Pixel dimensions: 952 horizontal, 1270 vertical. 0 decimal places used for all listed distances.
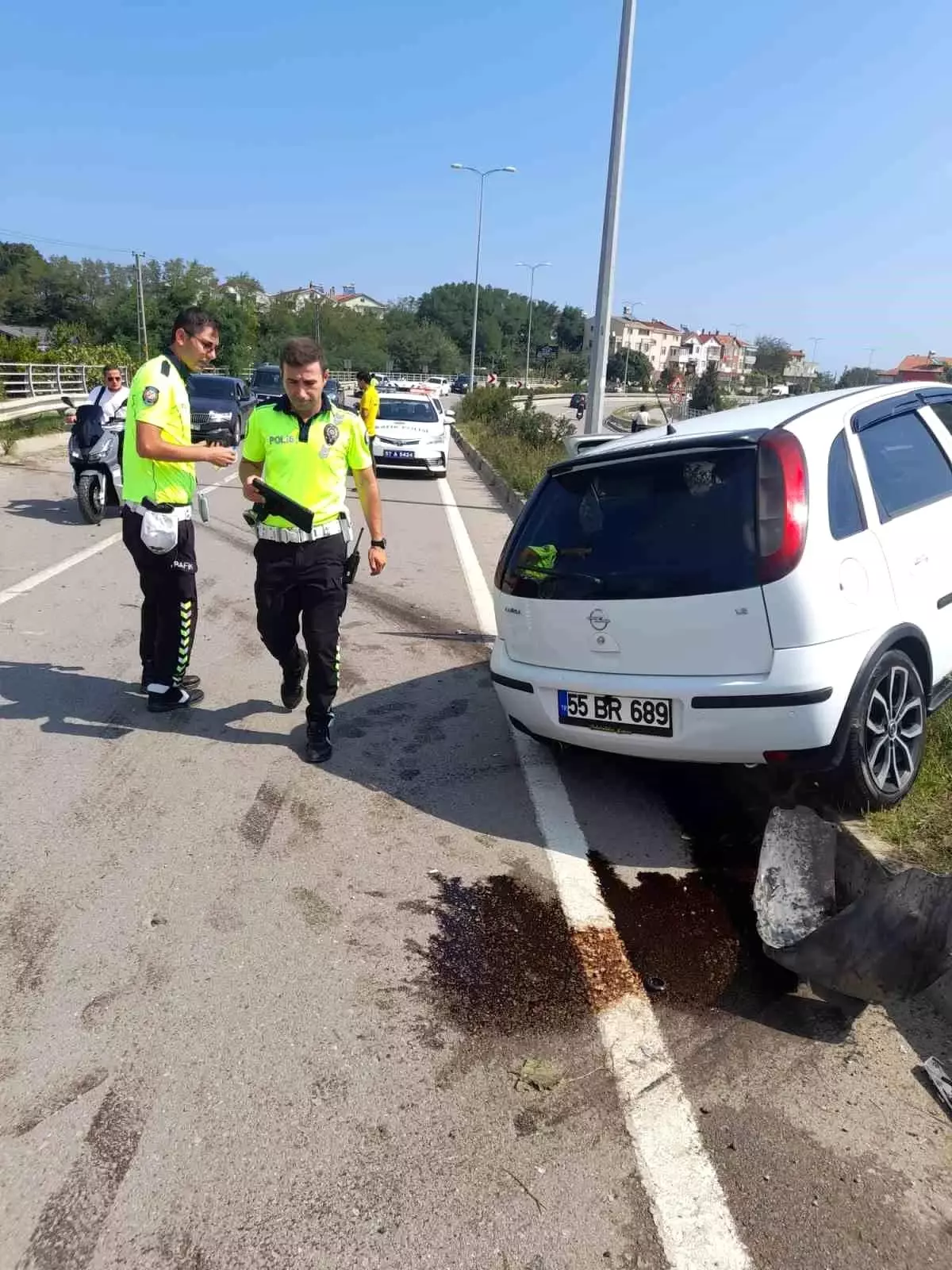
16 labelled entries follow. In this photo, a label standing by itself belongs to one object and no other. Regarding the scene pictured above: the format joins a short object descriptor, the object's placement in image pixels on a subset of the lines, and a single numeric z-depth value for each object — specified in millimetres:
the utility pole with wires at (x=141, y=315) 69125
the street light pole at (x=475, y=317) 49131
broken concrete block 3240
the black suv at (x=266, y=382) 29391
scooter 10992
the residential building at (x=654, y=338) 133625
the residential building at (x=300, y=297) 109562
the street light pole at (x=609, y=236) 12188
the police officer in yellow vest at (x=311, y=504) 4641
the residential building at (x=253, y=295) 94000
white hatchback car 3580
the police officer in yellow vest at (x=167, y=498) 4871
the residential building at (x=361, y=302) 147750
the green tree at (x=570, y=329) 147750
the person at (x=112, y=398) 11117
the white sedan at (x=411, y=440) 19031
